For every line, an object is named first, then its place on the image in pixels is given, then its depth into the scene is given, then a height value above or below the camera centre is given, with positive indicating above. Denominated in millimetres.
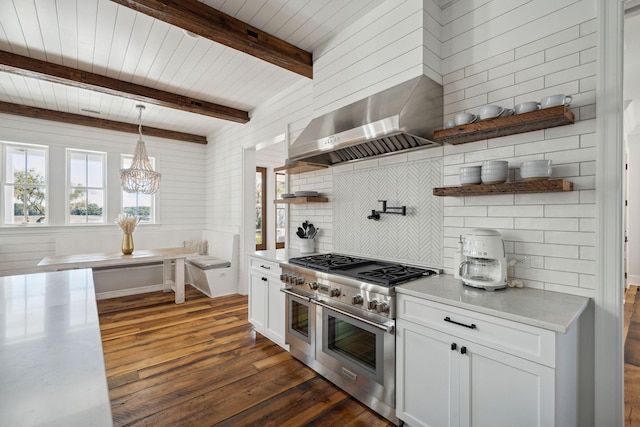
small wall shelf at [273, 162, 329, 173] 3252 +487
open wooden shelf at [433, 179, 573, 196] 1643 +146
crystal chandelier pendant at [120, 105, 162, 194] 4375 +531
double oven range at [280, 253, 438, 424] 2008 -806
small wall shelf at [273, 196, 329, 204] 3340 +143
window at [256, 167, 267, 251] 6949 +49
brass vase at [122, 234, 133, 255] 4324 -464
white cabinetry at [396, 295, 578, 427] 1378 -797
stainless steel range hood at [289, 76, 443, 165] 2088 +658
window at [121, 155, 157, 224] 5469 +154
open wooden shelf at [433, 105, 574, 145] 1647 +509
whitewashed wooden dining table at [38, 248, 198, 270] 3758 -612
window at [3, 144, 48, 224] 4586 +421
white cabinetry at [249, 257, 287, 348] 3039 -914
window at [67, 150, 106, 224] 5016 +413
